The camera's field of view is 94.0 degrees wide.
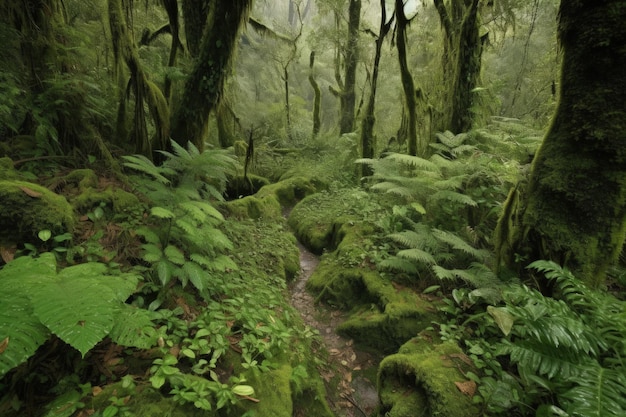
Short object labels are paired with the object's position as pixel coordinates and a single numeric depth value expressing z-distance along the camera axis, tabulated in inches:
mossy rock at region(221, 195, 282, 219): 243.0
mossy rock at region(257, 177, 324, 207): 364.2
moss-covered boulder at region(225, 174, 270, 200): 314.8
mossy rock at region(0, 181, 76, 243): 96.6
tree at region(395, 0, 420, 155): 257.1
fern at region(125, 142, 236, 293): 111.9
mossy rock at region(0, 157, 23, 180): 117.0
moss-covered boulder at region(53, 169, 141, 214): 131.3
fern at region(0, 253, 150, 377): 56.4
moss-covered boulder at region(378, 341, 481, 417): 93.0
